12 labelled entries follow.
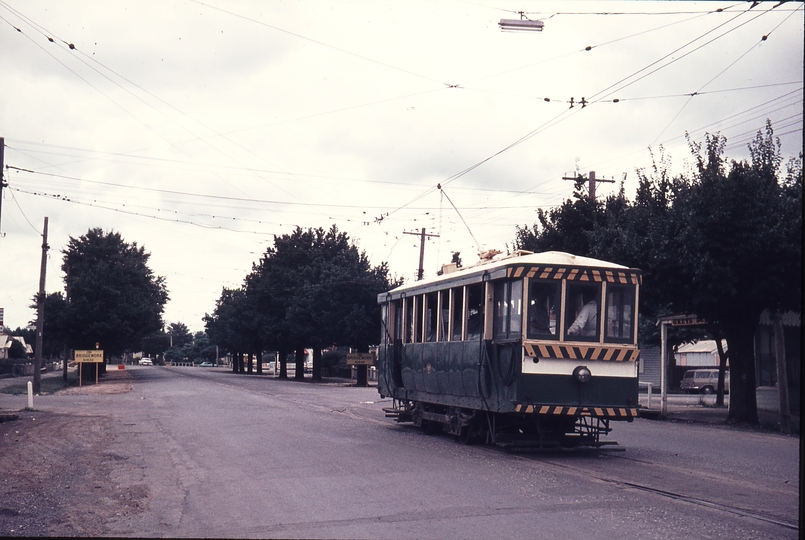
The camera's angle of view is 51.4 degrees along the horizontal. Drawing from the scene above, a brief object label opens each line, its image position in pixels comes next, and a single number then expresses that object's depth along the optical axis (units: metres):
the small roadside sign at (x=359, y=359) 51.16
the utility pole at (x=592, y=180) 29.88
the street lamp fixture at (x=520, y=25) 14.02
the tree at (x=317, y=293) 53.66
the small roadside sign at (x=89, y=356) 44.34
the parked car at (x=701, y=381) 50.44
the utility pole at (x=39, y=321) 35.84
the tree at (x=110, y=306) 56.50
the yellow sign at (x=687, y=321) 25.91
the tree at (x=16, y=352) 105.56
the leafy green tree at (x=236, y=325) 68.31
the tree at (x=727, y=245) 21.05
